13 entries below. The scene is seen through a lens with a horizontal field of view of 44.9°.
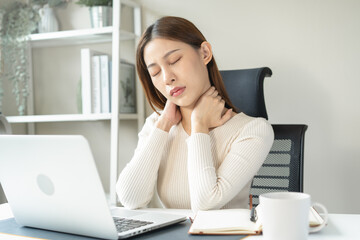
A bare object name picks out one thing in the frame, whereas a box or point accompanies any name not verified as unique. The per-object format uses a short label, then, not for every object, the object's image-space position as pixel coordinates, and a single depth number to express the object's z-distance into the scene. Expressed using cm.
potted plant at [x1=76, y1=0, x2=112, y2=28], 226
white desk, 80
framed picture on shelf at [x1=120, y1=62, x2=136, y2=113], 227
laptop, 75
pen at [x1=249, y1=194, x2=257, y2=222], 87
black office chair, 140
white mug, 68
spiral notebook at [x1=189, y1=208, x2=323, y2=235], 81
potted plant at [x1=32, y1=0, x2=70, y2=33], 241
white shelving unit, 216
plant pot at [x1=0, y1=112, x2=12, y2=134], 157
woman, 119
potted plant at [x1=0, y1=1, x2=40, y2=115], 236
